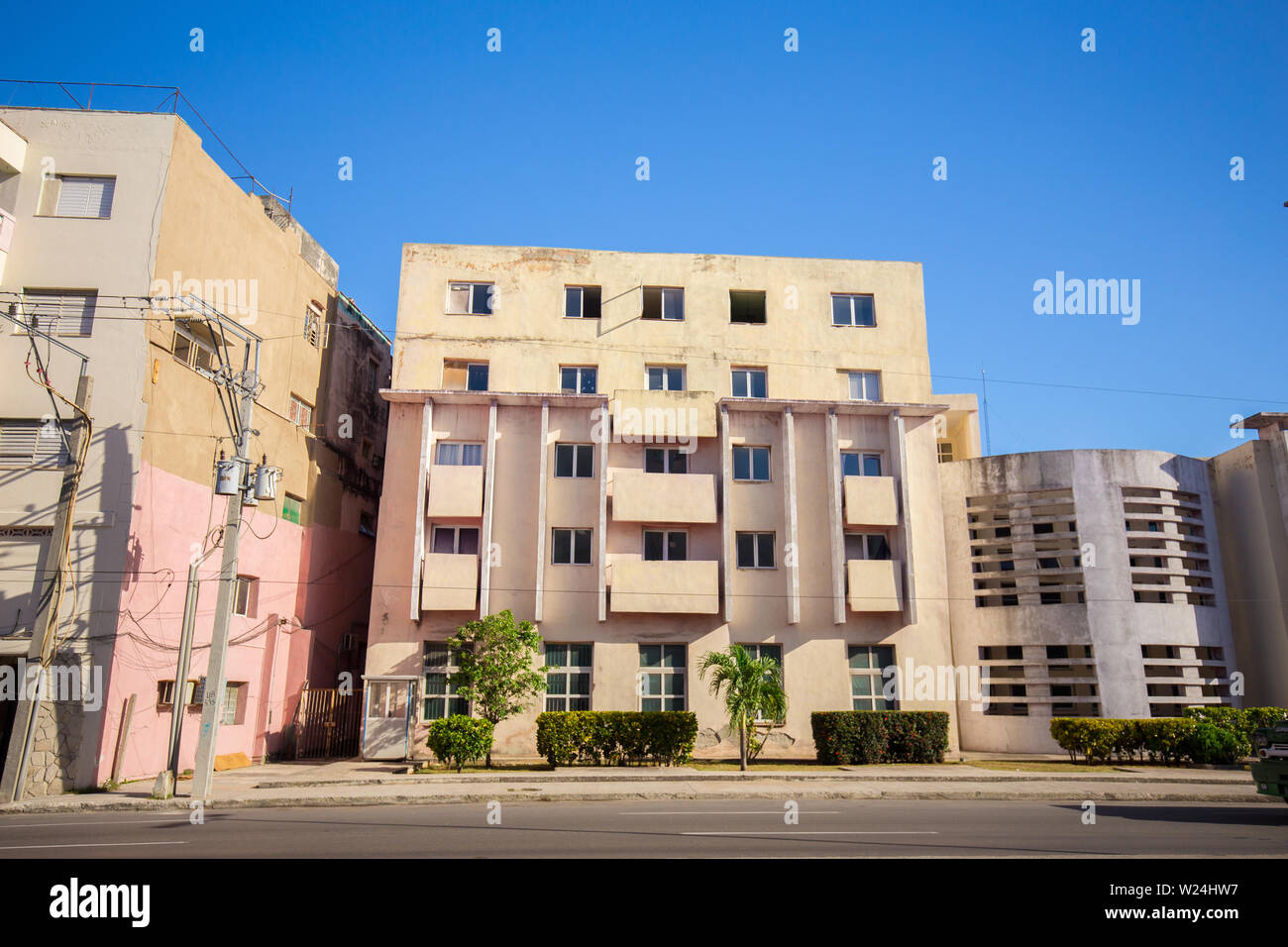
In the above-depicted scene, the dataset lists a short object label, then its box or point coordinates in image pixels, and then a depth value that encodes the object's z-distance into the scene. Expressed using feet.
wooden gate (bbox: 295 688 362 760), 89.35
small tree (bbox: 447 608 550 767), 78.07
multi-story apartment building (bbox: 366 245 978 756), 88.33
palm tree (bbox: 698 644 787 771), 74.08
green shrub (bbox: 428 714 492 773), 73.56
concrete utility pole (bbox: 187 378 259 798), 56.59
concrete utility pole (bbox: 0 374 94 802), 59.26
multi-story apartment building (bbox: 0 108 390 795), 66.85
